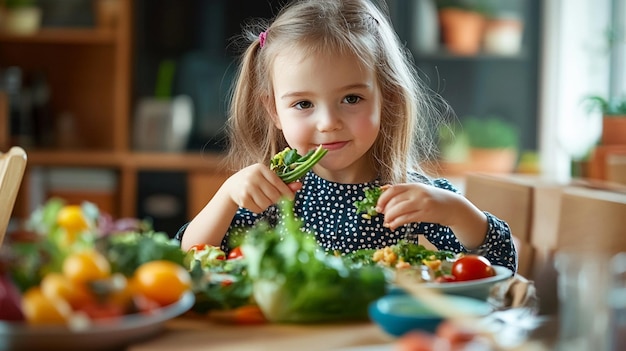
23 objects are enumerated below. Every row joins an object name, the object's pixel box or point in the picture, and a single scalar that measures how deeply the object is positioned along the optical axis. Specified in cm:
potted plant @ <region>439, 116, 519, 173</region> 300
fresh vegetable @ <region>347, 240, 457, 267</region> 122
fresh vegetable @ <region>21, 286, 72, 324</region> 99
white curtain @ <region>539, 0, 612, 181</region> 304
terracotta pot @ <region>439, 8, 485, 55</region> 302
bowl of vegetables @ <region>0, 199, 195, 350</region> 99
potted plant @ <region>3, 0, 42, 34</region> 286
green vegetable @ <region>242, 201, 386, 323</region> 106
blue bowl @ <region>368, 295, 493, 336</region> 102
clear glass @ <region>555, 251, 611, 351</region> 99
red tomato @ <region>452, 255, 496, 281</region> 115
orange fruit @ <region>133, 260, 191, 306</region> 104
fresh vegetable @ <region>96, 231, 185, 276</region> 107
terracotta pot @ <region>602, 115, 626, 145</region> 213
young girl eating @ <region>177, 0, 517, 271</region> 140
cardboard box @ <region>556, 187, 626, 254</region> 143
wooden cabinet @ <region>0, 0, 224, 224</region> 284
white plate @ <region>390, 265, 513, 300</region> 111
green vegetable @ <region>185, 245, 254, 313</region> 110
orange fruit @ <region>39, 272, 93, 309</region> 100
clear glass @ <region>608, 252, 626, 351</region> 99
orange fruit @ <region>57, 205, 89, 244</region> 107
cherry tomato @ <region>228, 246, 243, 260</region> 125
